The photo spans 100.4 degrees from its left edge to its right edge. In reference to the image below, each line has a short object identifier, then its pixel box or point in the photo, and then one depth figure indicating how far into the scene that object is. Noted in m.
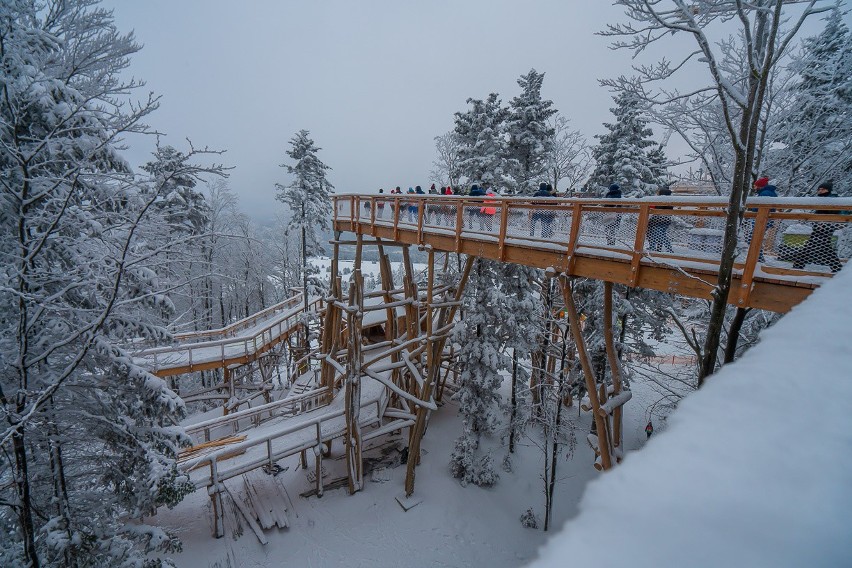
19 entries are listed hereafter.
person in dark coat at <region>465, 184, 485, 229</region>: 9.77
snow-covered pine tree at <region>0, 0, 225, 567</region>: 4.64
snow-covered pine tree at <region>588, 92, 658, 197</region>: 13.80
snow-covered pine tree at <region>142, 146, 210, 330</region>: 4.36
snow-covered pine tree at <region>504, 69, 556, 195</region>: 16.16
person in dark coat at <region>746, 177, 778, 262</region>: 5.51
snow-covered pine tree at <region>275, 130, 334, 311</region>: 22.08
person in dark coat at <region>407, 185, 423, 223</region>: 9.74
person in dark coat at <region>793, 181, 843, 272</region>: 4.07
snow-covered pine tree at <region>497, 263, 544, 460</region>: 12.59
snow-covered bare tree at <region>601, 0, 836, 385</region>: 4.02
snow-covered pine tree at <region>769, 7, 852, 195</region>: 8.67
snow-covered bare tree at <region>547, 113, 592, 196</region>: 17.22
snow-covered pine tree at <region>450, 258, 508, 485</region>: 12.19
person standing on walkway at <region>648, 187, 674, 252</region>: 5.13
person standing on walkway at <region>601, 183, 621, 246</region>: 5.60
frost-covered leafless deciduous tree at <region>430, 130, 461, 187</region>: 21.59
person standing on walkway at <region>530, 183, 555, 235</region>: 6.54
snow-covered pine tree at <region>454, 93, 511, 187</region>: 15.73
